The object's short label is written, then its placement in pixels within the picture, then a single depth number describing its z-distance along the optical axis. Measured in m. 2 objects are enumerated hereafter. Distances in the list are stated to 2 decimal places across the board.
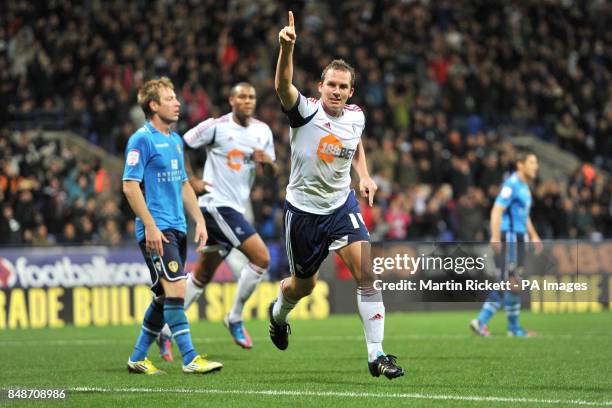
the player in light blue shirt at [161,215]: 18.70
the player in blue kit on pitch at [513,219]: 28.92
